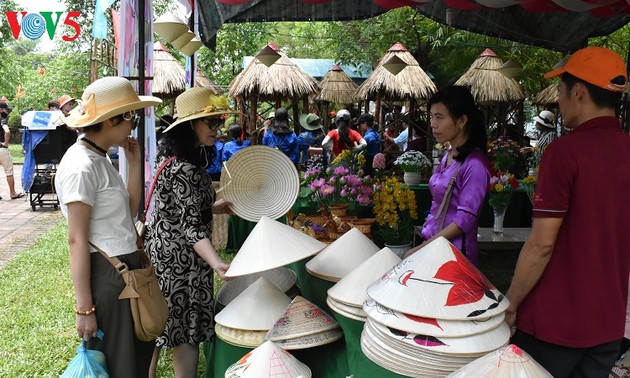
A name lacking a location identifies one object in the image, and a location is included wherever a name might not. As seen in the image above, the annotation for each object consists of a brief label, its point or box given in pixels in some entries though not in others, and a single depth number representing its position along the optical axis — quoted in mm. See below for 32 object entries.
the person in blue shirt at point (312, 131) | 11516
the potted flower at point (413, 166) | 5273
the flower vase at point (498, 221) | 4225
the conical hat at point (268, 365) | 1568
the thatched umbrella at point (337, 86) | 14266
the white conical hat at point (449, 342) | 1384
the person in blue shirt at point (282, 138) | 7508
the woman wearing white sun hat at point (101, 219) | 2004
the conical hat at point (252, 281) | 2523
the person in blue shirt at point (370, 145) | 8018
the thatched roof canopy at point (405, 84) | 11102
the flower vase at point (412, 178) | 5312
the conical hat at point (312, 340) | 1776
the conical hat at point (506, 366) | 1218
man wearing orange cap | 1673
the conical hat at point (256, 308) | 2012
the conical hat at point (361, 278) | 1787
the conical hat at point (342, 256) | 2152
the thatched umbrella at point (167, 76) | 12242
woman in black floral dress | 2467
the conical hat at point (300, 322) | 1811
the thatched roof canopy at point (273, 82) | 10625
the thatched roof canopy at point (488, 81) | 10898
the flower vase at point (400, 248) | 3769
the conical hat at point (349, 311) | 1757
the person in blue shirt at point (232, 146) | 7246
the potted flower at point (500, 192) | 4070
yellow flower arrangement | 3770
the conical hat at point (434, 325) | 1394
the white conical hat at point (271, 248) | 1957
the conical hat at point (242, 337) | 1981
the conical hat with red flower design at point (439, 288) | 1427
